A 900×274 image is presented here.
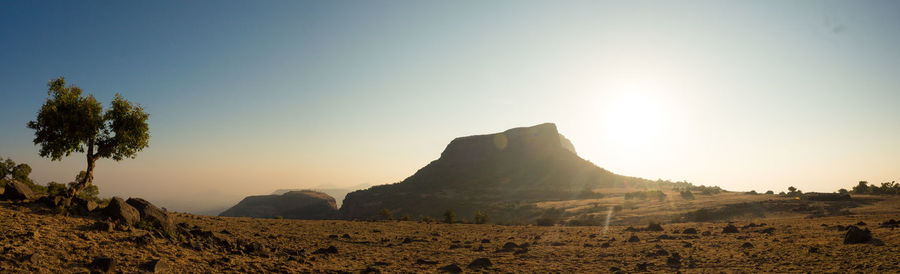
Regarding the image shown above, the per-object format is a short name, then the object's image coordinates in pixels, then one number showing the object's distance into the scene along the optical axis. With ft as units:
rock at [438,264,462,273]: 51.29
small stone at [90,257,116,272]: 34.40
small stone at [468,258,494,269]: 54.26
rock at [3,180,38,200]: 54.98
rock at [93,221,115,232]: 46.86
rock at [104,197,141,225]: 52.54
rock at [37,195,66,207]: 54.19
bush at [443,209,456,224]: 149.07
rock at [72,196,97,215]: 54.90
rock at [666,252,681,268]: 52.54
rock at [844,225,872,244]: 53.83
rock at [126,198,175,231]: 55.57
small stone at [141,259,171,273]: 36.72
